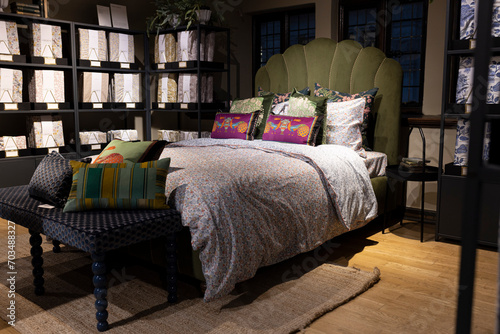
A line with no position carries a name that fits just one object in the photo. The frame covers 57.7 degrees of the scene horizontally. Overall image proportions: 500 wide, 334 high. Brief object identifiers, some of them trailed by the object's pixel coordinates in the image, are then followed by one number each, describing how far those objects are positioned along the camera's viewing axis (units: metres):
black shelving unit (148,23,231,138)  4.50
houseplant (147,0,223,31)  4.54
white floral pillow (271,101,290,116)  3.94
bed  2.23
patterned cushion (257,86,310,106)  4.09
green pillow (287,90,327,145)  3.64
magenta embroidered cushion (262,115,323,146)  3.51
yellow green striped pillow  2.21
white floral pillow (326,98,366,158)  3.60
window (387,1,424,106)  4.10
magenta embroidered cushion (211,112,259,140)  3.88
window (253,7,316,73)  4.91
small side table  3.33
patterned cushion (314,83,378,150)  3.80
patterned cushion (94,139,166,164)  2.66
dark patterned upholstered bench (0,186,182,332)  1.94
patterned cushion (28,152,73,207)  2.34
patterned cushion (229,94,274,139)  4.04
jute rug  2.08
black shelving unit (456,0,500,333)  0.75
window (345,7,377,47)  4.38
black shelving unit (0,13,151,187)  3.90
